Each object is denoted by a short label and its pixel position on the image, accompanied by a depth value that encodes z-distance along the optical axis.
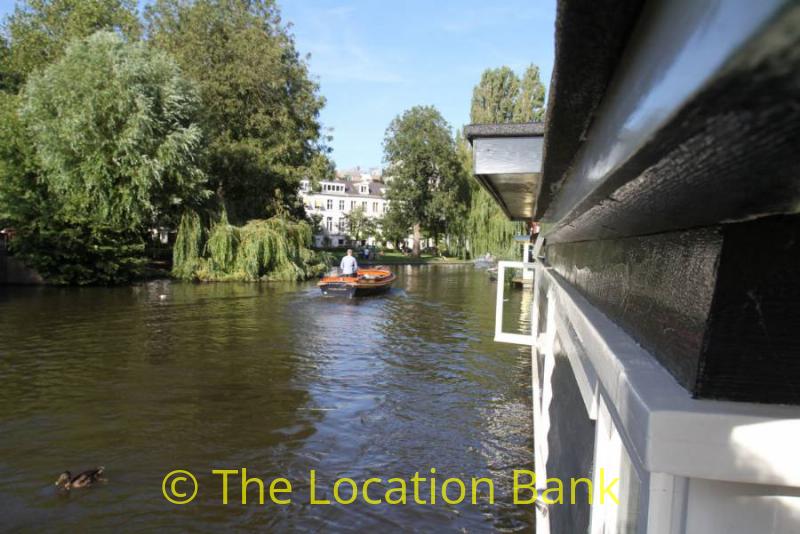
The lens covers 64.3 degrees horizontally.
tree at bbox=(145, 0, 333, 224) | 33.19
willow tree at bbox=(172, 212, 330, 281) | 27.25
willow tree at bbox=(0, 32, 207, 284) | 23.34
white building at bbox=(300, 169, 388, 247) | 84.44
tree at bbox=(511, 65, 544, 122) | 48.66
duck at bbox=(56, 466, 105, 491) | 5.73
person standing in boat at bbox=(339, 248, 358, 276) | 23.23
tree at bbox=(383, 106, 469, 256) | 60.62
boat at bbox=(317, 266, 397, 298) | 21.50
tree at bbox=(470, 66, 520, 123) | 50.59
